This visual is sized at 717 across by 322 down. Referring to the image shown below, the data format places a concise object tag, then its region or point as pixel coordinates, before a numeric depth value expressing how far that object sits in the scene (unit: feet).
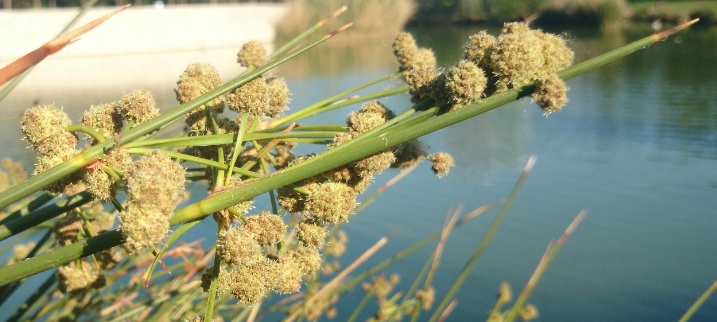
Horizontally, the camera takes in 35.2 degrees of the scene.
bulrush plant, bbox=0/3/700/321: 0.61
